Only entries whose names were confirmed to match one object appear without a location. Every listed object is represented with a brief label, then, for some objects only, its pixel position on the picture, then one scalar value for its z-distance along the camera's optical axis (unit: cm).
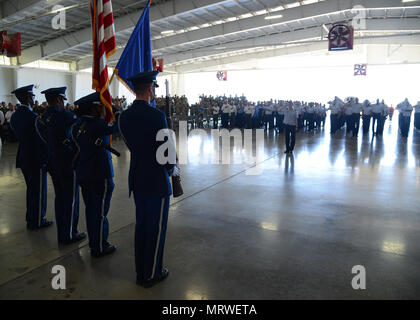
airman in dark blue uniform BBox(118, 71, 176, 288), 238
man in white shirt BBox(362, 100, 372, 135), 1317
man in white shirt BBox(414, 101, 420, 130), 1370
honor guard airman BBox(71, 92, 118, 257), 288
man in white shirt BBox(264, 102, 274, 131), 1535
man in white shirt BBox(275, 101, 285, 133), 1495
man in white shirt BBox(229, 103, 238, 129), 1652
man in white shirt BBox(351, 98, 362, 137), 1273
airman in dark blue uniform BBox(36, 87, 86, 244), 326
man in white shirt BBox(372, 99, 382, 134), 1299
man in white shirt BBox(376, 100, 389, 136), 1299
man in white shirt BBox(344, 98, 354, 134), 1309
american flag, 333
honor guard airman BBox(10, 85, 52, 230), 365
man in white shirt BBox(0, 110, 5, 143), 1037
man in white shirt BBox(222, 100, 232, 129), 1642
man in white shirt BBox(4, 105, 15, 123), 1108
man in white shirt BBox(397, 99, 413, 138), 1252
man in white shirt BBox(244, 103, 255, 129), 1584
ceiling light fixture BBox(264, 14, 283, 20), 1468
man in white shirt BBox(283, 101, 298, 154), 898
